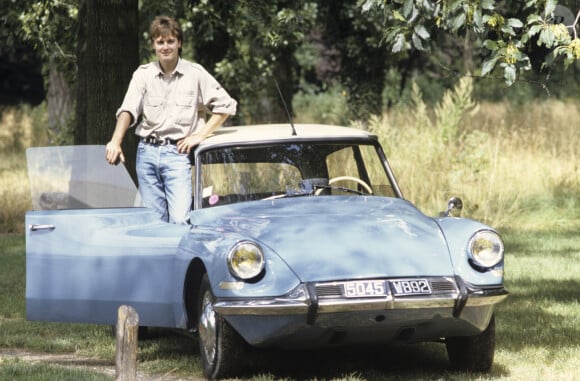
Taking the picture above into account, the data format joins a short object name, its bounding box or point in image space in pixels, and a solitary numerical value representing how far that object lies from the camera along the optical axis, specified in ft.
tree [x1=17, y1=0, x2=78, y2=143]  91.44
